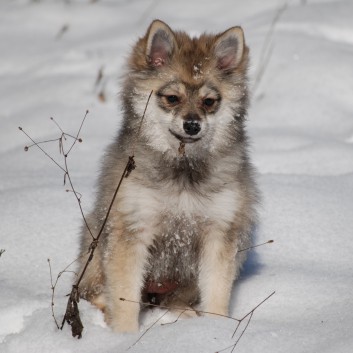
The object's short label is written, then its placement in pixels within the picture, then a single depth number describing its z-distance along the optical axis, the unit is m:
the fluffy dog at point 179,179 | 7.42
